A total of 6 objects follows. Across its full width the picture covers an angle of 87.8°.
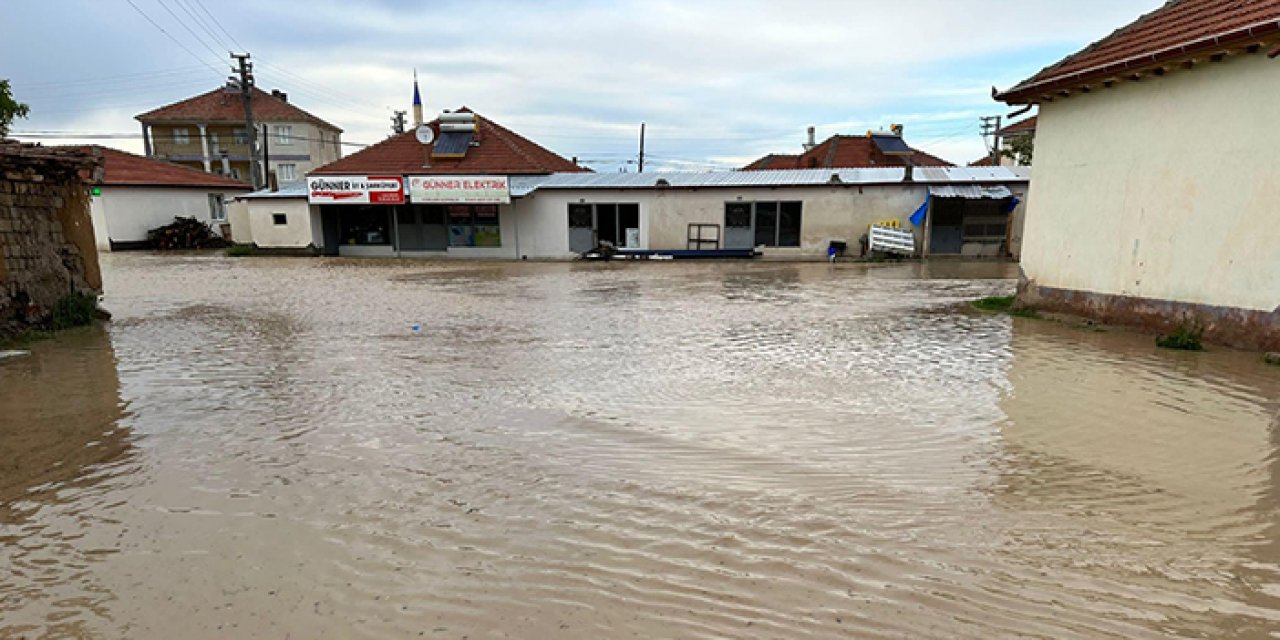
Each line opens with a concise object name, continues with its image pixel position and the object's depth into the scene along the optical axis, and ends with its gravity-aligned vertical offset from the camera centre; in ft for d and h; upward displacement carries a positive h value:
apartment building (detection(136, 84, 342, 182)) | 146.30 +20.15
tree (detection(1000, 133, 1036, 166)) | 86.93 +9.78
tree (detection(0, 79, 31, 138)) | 44.55 +7.89
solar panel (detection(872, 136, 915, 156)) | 101.30 +11.76
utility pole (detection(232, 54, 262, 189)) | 107.34 +20.77
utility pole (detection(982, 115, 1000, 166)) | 118.80 +18.85
